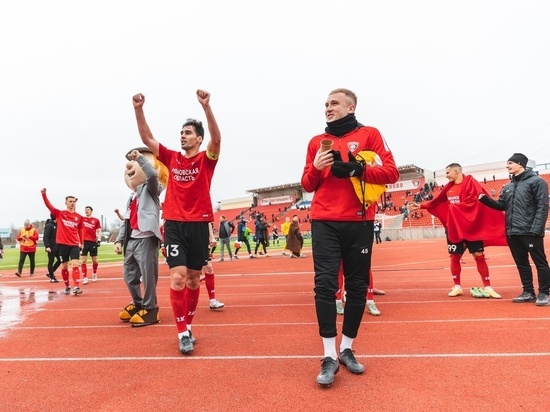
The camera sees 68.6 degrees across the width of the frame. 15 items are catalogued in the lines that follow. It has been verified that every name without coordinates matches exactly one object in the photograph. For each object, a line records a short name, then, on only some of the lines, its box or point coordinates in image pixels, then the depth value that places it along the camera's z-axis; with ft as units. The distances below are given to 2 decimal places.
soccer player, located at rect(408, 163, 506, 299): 21.03
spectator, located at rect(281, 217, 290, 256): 71.97
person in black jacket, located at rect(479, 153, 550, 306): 18.52
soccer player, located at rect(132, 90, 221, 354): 12.74
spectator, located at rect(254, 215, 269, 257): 64.54
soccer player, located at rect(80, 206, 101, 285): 36.96
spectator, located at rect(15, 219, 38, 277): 44.42
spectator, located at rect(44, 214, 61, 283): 36.73
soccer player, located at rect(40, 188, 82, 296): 27.30
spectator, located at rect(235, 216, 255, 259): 66.60
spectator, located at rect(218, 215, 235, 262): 56.70
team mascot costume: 16.20
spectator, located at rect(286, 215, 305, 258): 57.47
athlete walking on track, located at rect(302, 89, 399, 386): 9.85
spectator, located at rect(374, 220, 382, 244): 98.95
